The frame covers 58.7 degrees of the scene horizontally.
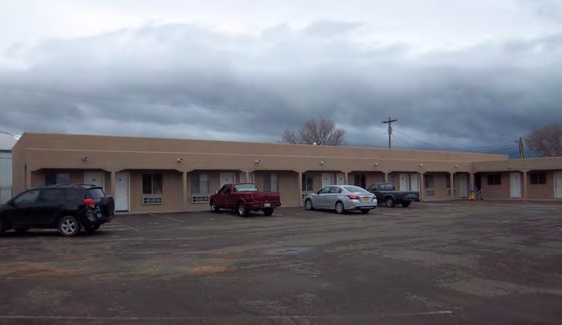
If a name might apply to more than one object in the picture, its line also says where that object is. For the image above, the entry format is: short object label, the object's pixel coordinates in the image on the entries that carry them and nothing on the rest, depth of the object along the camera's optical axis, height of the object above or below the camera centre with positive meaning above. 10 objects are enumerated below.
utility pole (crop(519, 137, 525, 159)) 62.45 +3.60
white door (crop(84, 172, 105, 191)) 25.61 +0.34
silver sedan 24.45 -0.92
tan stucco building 24.58 +0.82
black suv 15.28 -0.76
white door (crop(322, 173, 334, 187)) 33.81 +0.13
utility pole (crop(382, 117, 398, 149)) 52.09 +5.61
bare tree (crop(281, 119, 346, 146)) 67.31 +6.23
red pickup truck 22.83 -0.78
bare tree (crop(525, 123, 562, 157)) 67.75 +5.09
